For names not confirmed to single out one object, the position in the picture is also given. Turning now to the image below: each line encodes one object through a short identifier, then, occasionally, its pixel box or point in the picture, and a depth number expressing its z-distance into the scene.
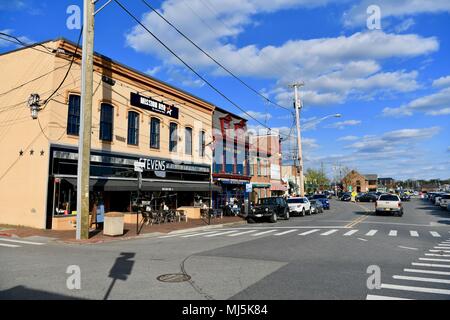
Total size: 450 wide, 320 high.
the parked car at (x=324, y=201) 45.09
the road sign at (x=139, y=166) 17.80
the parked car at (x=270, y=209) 26.22
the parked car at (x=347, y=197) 70.75
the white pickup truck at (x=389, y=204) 30.66
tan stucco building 18.69
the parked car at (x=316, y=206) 37.13
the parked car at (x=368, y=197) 60.94
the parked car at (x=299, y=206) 33.81
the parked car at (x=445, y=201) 39.31
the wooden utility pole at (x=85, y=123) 15.67
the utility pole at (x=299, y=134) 39.28
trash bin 16.86
